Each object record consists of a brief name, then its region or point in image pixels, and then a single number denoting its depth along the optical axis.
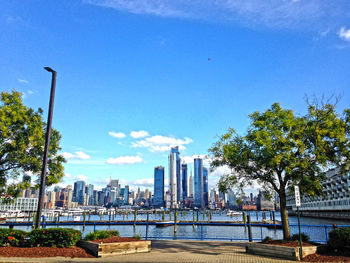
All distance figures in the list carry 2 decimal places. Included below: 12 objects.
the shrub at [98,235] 15.12
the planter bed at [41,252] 12.45
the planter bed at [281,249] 12.34
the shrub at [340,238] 12.41
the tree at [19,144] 17.31
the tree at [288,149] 14.99
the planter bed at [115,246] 13.19
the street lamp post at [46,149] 14.32
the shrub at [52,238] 13.77
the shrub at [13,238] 13.73
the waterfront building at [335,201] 87.88
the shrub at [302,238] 14.80
